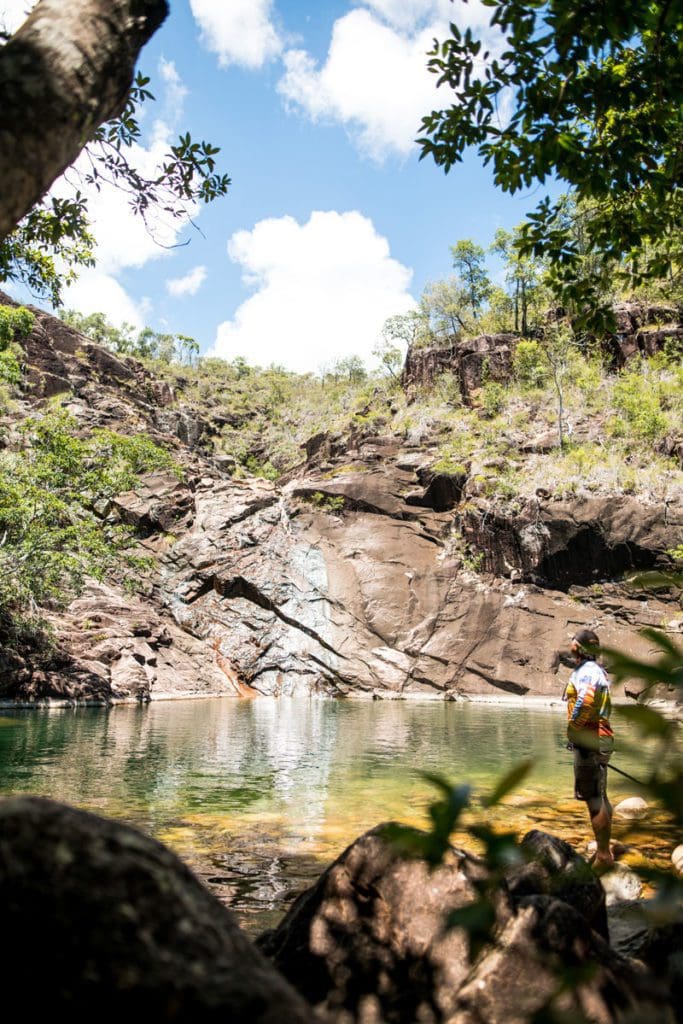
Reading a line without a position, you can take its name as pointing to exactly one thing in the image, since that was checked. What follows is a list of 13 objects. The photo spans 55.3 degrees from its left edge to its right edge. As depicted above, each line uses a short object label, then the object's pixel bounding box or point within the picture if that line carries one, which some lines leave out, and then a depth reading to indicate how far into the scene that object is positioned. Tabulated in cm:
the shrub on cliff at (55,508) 2197
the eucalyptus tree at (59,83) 228
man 597
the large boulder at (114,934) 126
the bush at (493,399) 4778
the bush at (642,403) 3812
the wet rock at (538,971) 254
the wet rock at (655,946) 284
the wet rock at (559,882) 355
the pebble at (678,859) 594
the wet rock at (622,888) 519
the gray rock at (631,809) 846
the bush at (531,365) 4822
